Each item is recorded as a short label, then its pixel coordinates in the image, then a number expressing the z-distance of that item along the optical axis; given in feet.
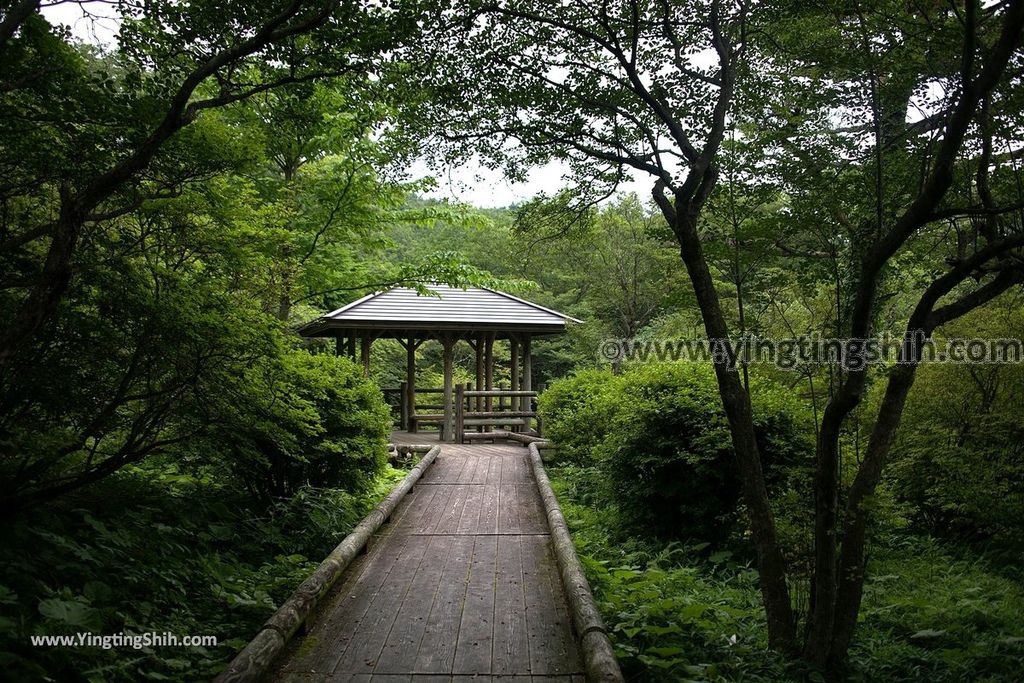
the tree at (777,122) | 13.92
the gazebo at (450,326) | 47.78
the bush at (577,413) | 38.37
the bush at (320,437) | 21.24
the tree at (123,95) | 14.76
